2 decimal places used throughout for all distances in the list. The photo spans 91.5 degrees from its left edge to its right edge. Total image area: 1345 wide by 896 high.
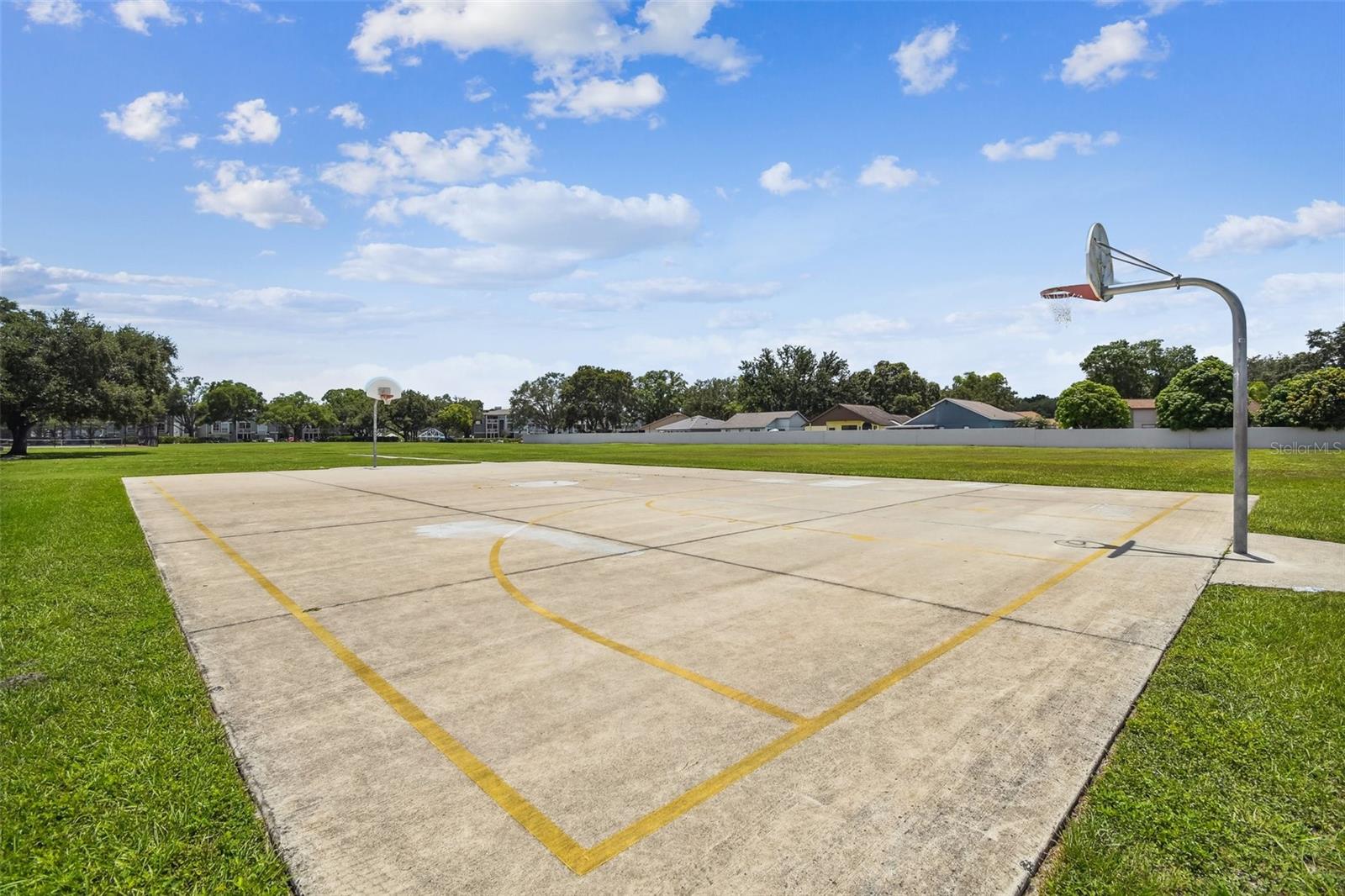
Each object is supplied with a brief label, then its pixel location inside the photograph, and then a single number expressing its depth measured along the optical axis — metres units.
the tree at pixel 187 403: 127.69
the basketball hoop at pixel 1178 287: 8.07
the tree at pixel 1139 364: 89.31
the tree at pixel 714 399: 111.25
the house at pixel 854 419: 85.75
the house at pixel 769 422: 91.25
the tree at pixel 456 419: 120.56
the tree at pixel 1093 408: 62.22
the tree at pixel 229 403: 124.94
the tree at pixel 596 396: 110.31
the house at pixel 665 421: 104.56
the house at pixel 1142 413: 77.00
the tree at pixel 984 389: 116.25
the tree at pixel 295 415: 125.81
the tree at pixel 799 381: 98.94
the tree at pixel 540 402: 119.97
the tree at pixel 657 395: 114.50
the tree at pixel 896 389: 99.62
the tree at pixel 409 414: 116.31
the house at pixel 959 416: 75.31
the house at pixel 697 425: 96.00
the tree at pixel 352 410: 122.19
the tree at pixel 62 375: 38.16
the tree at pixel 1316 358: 69.75
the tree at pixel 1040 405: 137.25
